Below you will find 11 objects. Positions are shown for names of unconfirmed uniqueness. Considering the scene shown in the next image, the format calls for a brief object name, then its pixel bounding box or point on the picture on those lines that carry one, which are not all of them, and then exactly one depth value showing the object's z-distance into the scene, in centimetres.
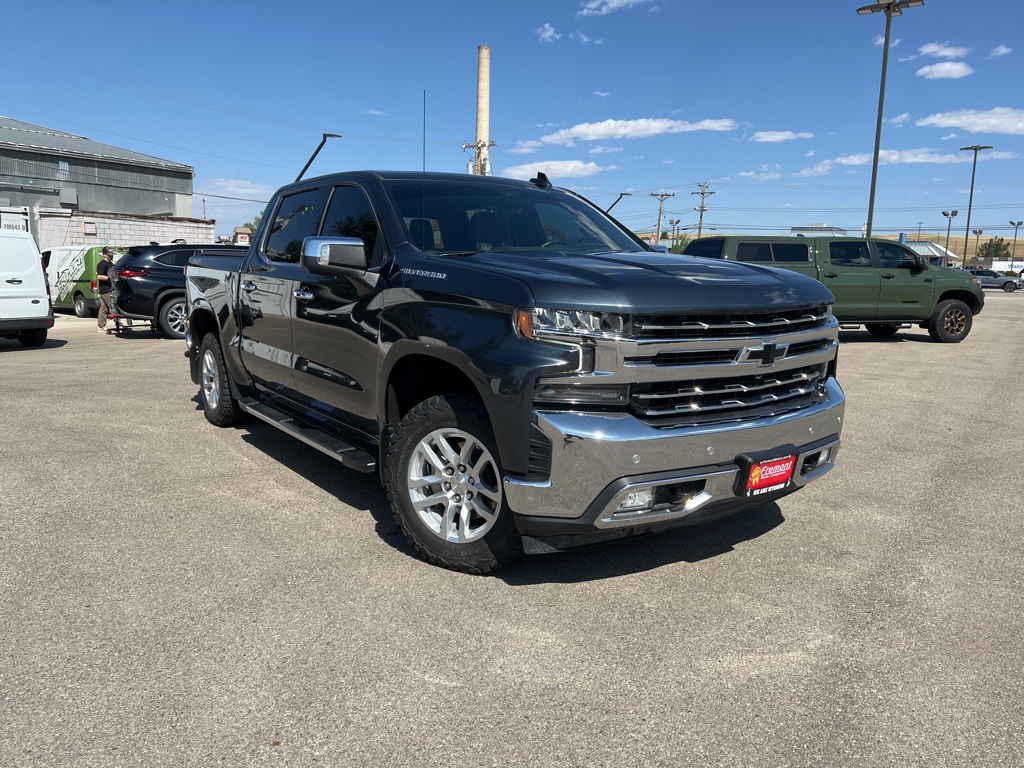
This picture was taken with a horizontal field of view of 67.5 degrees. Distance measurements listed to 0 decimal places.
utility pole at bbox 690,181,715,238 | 7950
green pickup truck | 1395
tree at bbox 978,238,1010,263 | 12800
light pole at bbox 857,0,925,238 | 1973
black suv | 1455
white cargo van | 1200
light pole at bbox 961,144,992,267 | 4812
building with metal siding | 4472
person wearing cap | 1573
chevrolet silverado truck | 302
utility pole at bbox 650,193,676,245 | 7748
